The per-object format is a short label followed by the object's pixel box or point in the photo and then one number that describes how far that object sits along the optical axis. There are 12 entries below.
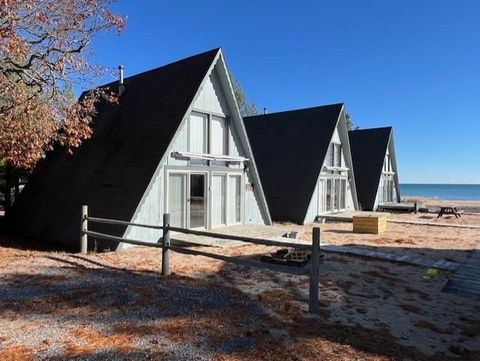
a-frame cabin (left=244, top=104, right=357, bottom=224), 19.48
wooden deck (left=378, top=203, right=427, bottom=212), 26.78
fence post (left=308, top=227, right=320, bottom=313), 5.45
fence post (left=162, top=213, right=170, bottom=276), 7.49
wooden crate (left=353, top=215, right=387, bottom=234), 15.32
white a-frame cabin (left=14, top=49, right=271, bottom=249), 11.55
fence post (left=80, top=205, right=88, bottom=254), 9.68
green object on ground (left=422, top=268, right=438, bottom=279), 8.16
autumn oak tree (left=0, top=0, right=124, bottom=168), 8.80
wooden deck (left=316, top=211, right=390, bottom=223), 19.78
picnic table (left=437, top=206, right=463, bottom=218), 22.92
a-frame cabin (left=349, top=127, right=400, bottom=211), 26.80
